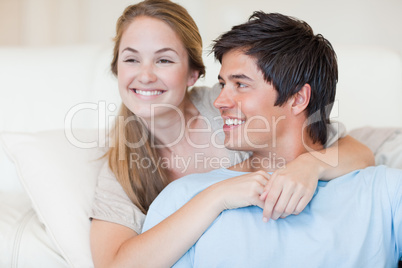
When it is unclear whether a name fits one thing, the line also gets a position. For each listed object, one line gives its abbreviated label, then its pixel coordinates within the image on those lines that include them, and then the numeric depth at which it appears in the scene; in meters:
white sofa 1.45
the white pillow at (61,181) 1.38
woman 1.23
